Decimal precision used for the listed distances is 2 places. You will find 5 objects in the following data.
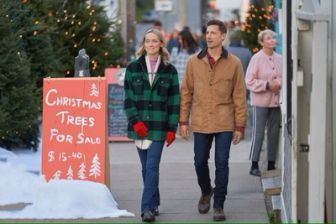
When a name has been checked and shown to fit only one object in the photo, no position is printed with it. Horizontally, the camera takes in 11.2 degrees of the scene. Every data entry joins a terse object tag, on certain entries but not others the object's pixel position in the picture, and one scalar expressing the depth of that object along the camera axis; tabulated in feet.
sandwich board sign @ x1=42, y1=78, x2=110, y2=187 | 54.46
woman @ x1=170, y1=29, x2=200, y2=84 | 104.74
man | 50.61
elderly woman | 64.30
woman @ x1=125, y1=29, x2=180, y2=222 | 50.14
